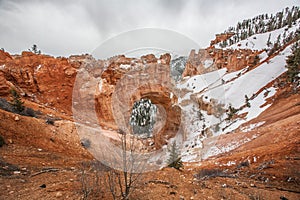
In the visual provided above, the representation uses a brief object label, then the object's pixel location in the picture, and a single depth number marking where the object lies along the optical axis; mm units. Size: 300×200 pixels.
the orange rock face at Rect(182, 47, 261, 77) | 60094
